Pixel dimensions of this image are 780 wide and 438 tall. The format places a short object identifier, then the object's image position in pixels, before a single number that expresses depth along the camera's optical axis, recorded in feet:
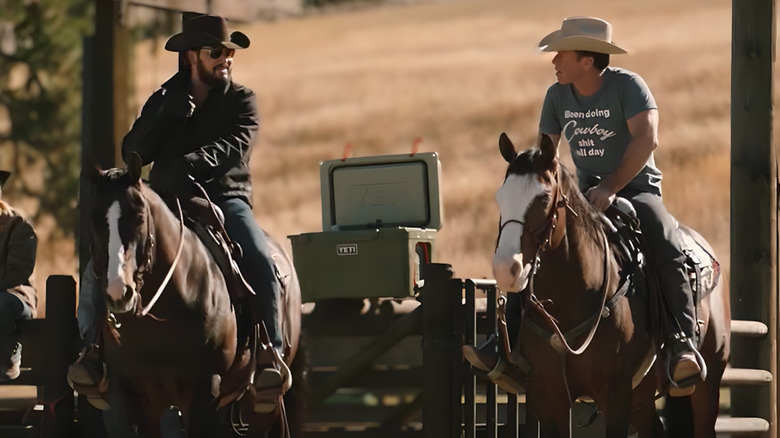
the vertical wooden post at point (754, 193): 72.59
